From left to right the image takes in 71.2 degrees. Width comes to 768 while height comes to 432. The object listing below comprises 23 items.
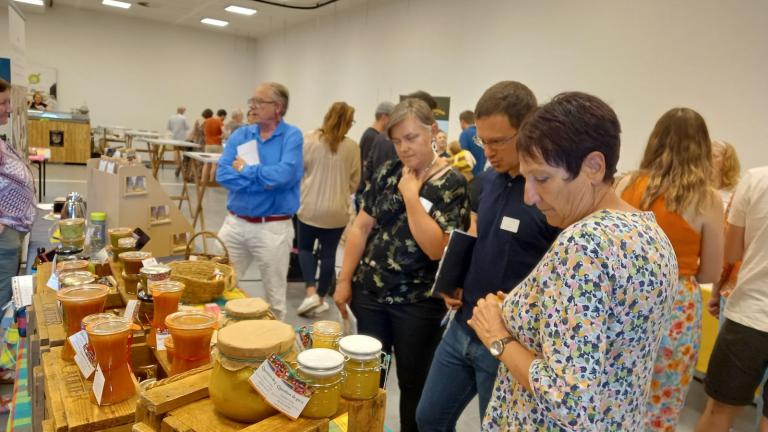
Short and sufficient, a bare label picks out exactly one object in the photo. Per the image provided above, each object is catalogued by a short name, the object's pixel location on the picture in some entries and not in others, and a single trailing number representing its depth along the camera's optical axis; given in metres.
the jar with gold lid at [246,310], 1.25
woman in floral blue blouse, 0.85
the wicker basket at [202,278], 1.70
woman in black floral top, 1.73
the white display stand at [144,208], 2.83
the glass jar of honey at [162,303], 1.38
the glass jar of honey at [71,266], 1.69
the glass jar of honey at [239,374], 0.85
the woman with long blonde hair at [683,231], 1.86
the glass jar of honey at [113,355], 1.09
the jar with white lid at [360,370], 0.97
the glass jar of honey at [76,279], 1.52
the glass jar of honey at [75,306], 1.32
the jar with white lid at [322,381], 0.87
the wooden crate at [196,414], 0.84
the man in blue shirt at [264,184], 2.72
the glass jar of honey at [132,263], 1.74
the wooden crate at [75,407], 1.05
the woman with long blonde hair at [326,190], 3.71
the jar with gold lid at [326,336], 1.05
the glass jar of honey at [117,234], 2.03
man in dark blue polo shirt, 1.43
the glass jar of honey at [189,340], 1.12
